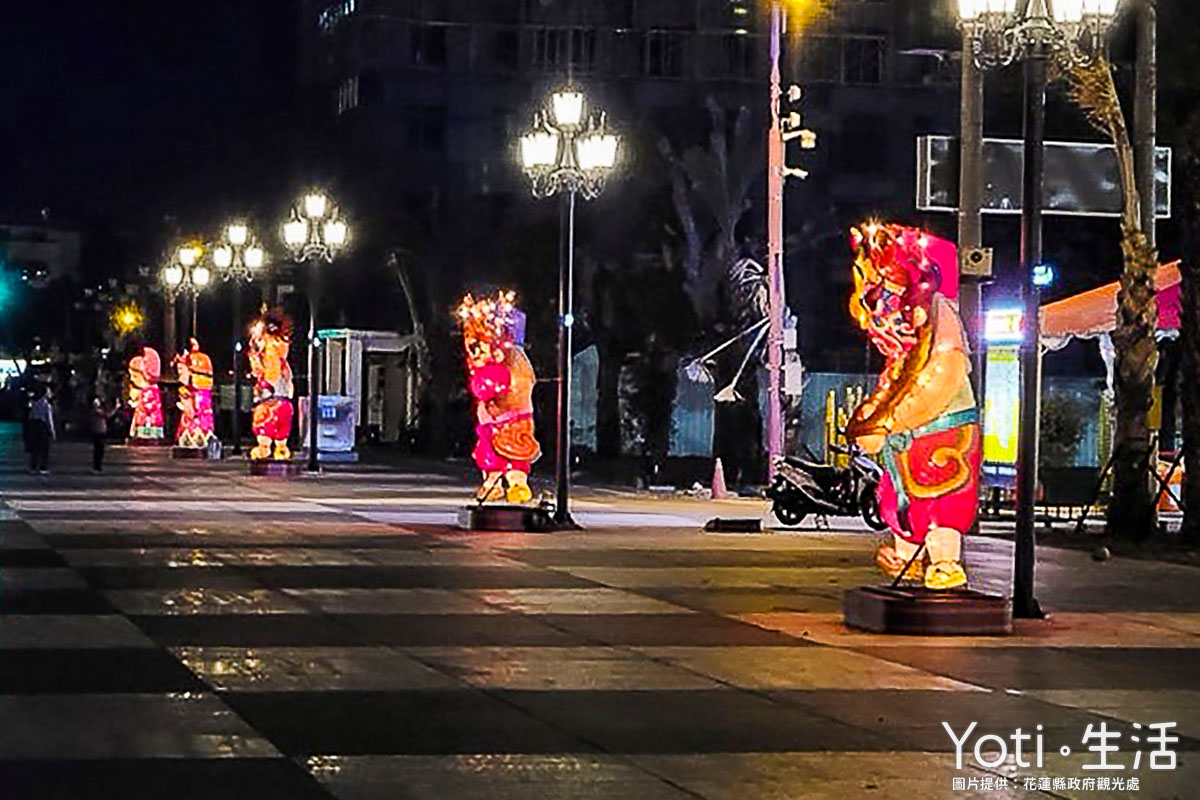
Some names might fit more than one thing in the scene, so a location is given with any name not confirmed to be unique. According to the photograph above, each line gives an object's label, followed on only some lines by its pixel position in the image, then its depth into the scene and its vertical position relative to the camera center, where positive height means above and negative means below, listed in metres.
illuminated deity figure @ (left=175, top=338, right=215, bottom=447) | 54.34 +0.39
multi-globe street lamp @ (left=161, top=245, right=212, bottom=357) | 60.88 +4.02
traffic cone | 38.88 -1.15
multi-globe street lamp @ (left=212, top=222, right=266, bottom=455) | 54.44 +3.85
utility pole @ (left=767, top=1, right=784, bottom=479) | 37.53 +2.83
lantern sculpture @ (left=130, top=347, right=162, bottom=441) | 59.31 +0.51
